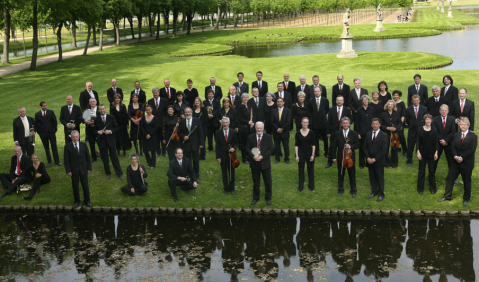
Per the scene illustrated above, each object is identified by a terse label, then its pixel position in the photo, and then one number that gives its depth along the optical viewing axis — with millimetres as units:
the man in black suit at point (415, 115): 14219
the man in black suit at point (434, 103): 15383
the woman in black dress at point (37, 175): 14578
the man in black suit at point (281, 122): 14727
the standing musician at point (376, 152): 12742
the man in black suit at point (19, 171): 14594
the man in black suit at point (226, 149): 13430
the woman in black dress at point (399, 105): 14602
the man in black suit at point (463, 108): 14219
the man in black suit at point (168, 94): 17688
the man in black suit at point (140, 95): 17109
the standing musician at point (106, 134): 14630
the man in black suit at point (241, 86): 17688
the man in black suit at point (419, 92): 15984
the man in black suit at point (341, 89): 16609
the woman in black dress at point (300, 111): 15556
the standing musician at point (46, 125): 15773
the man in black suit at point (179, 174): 13602
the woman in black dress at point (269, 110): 15409
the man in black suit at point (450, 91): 15563
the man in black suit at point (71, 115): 15766
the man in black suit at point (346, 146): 12934
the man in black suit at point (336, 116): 14500
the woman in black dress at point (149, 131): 15250
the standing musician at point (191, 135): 14203
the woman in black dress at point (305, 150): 13156
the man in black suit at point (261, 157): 12758
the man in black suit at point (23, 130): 15305
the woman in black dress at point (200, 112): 15266
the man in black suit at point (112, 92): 17625
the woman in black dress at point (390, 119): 14125
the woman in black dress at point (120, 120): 15914
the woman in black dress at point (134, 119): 15820
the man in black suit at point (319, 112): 15328
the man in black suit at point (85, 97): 16812
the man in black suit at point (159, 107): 16078
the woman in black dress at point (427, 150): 12812
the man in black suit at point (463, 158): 12117
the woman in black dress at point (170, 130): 14758
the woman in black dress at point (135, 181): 13859
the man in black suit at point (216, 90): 17531
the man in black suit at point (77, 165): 13312
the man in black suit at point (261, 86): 18000
